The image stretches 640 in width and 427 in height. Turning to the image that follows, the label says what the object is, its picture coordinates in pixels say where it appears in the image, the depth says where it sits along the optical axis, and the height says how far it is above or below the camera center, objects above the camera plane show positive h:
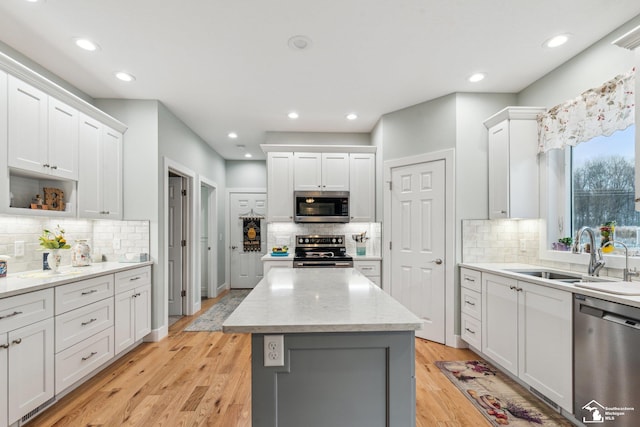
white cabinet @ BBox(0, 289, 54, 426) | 1.72 -0.84
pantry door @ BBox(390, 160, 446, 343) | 3.30 -0.29
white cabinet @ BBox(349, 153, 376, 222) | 4.26 +0.50
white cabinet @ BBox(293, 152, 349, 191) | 4.26 +0.68
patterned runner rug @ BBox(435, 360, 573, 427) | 1.98 -1.36
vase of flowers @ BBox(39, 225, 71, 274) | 2.32 -0.23
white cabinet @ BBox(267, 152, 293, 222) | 4.25 +0.39
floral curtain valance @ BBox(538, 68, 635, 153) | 2.08 +0.82
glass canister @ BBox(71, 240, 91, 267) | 2.79 -0.34
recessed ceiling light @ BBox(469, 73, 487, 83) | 2.85 +1.38
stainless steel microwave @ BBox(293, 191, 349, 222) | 4.20 +0.18
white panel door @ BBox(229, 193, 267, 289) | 6.04 -0.78
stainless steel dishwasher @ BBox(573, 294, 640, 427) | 1.53 -0.82
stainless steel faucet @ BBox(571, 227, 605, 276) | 2.11 -0.30
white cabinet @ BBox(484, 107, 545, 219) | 2.86 +0.53
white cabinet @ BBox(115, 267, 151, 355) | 2.75 -0.88
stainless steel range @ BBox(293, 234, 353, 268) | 4.31 -0.42
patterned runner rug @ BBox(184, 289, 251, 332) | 3.84 -1.42
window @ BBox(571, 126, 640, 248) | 2.19 +0.25
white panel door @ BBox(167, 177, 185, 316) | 4.39 -0.46
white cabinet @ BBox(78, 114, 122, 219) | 2.76 +0.47
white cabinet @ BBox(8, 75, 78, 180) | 2.11 +0.68
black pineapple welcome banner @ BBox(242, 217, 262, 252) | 6.04 -0.35
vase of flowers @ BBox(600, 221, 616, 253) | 2.10 -0.11
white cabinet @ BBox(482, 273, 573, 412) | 1.93 -0.87
